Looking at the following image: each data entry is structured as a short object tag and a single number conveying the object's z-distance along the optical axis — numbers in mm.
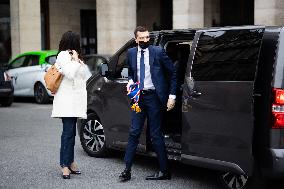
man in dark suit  7281
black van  5902
